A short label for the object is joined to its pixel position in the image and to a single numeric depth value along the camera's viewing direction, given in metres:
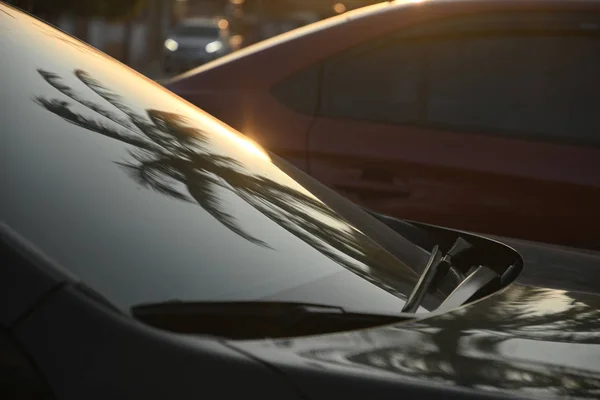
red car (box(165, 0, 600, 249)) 4.19
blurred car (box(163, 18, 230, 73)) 35.38
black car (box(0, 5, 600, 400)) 1.70
